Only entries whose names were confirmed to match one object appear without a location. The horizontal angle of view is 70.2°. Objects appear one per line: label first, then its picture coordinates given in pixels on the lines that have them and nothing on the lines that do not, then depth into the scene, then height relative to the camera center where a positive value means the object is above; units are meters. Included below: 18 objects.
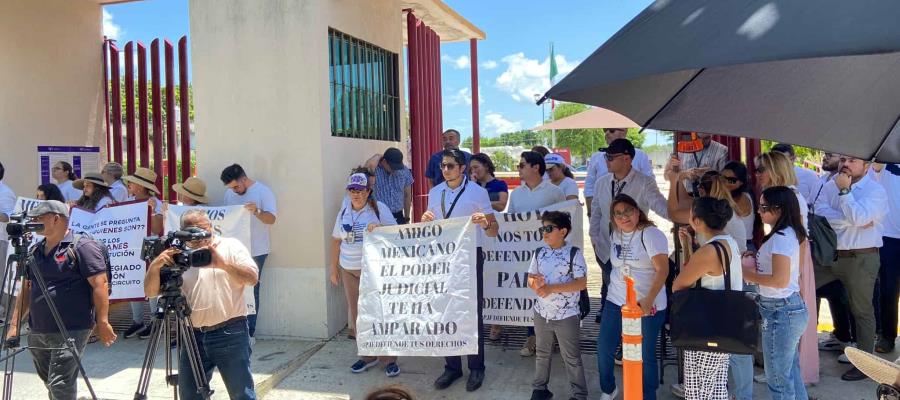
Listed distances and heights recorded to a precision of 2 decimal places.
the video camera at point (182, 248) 3.46 -0.25
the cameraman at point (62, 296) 4.13 -0.60
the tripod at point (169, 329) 3.56 -0.73
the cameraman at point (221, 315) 3.83 -0.69
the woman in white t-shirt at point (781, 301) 3.79 -0.68
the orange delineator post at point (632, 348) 2.95 -0.73
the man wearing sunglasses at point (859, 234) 5.03 -0.38
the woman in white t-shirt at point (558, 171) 6.27 +0.22
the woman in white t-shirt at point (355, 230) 5.48 -0.28
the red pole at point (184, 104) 8.39 +1.29
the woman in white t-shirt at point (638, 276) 4.24 -0.57
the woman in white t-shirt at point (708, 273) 3.61 -0.47
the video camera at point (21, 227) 3.85 -0.13
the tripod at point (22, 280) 3.88 -0.47
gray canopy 1.80 +0.45
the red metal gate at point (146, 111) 8.44 +1.27
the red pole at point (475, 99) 10.70 +1.61
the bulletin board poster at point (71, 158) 8.51 +0.65
